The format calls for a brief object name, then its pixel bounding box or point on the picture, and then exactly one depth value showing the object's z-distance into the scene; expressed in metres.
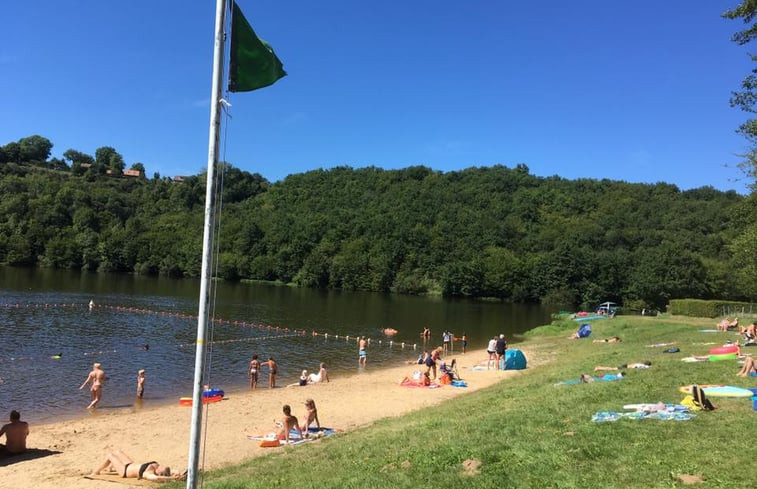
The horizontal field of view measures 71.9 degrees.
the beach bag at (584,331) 44.09
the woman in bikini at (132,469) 12.43
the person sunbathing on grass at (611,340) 37.52
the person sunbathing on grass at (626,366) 21.11
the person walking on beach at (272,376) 27.47
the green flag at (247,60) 7.48
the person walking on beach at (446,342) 42.34
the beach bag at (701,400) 11.71
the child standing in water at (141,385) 24.41
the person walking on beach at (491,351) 31.86
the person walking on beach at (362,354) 34.97
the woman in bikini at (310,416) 17.08
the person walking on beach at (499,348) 31.17
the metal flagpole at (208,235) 6.93
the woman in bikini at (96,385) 22.58
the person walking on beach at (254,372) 27.03
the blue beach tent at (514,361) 30.86
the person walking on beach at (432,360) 27.48
